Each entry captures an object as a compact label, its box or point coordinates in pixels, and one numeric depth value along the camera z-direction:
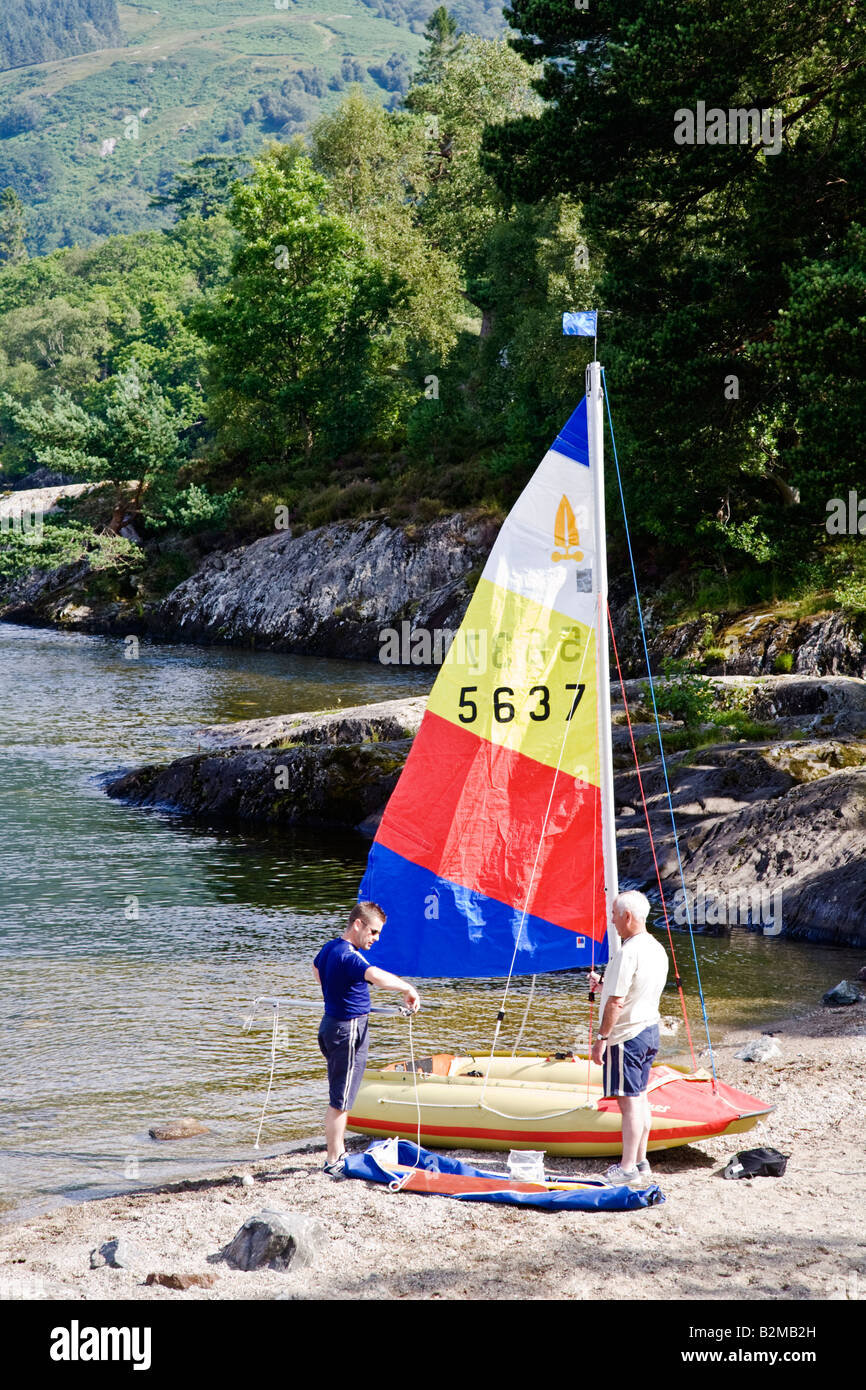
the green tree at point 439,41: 101.44
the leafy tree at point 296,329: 62.88
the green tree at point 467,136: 66.06
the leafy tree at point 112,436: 58.28
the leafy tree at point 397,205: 60.59
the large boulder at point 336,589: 50.06
